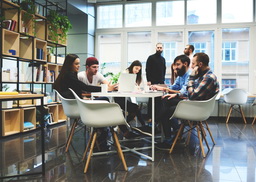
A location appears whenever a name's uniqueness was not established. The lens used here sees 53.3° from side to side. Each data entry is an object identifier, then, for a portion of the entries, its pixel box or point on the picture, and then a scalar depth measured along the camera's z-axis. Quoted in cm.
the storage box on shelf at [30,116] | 470
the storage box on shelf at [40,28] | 521
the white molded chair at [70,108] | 319
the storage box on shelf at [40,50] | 490
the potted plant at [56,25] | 529
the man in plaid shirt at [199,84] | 307
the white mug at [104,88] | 296
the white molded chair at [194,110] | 300
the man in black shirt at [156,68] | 518
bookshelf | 423
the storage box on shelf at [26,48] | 474
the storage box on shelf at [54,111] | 554
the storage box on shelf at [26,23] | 454
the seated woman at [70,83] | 324
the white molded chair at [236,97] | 598
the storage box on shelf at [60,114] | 584
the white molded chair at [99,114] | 241
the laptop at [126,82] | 302
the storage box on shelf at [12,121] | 430
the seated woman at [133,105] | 382
